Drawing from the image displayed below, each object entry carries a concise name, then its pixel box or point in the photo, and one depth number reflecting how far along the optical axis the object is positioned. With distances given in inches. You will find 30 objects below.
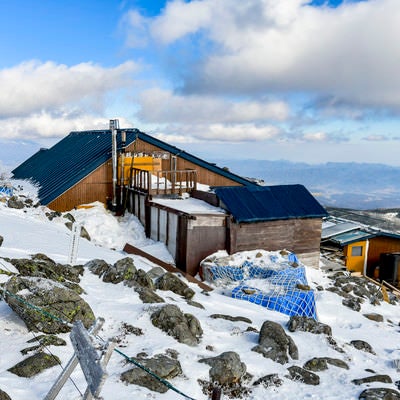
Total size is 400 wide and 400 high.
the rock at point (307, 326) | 471.5
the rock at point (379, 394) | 333.7
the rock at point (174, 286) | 536.7
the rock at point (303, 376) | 355.6
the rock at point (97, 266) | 526.2
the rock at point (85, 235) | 829.8
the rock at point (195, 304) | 498.2
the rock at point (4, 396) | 245.1
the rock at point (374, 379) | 366.3
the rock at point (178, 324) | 381.4
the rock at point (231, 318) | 466.8
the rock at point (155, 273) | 577.3
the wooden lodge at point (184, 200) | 796.6
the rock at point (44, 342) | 307.0
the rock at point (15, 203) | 893.7
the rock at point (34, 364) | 281.1
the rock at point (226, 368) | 328.5
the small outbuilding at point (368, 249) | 1138.0
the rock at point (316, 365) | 382.9
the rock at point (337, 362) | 397.1
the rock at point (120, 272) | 507.2
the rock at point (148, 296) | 459.8
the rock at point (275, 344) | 386.0
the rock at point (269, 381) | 338.0
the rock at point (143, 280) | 510.3
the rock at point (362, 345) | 470.9
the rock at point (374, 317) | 639.6
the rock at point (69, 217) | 925.8
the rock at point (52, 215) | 896.8
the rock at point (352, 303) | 669.9
